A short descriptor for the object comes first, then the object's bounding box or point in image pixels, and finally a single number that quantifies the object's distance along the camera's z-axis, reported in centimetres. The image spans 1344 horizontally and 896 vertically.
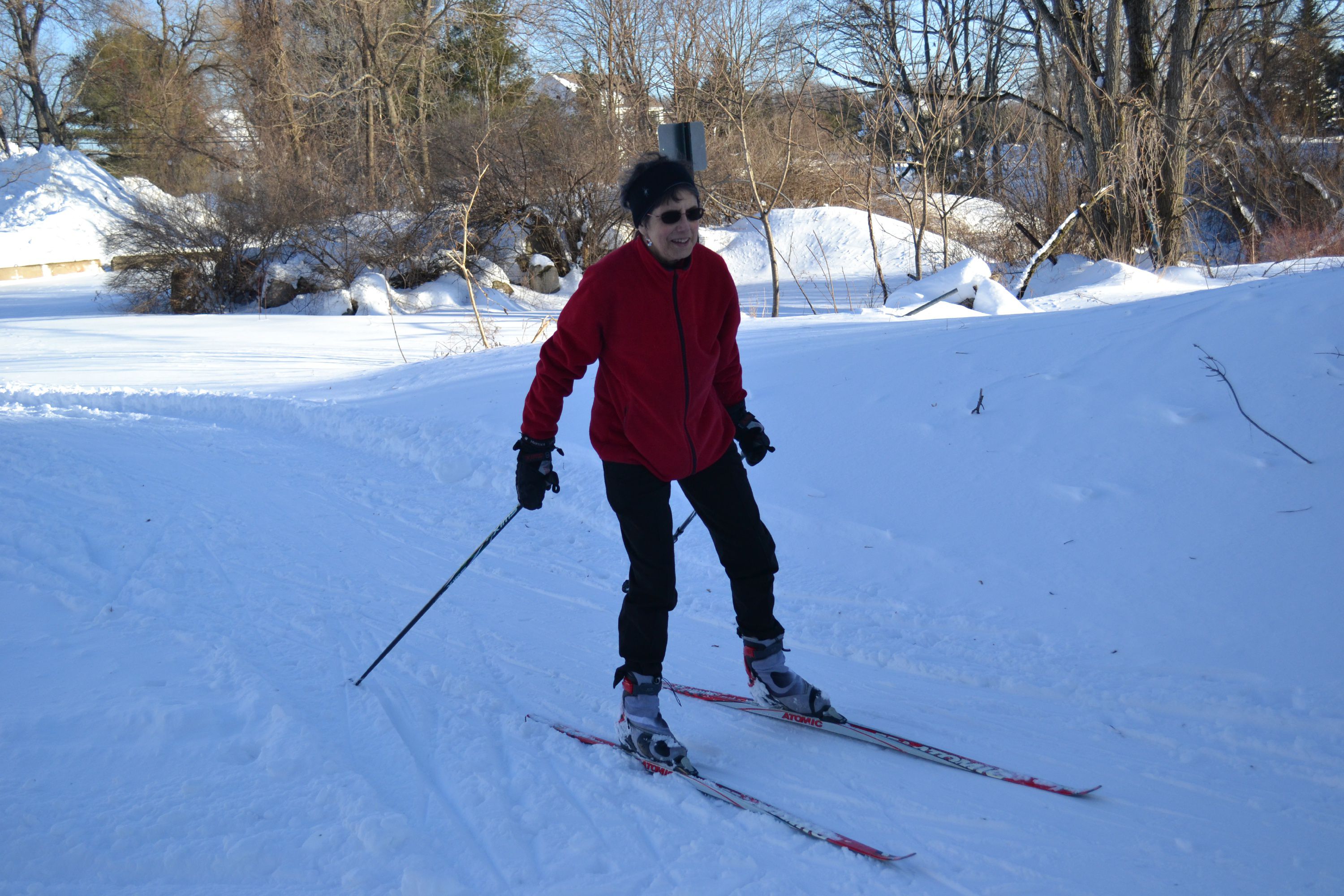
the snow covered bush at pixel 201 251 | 1605
